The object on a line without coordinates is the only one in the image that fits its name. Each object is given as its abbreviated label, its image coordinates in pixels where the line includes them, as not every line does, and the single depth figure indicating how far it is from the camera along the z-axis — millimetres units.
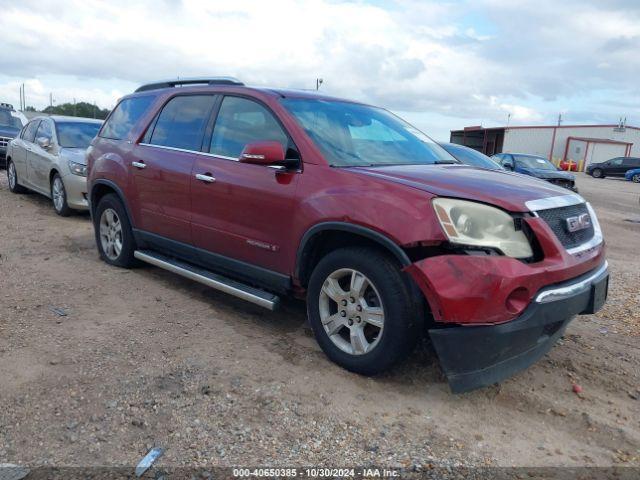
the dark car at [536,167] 14836
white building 47406
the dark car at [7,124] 14578
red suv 2906
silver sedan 8312
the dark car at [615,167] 34031
